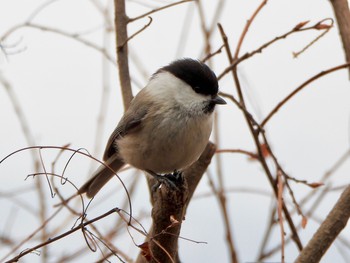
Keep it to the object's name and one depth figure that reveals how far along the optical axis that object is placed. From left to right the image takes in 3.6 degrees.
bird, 3.20
